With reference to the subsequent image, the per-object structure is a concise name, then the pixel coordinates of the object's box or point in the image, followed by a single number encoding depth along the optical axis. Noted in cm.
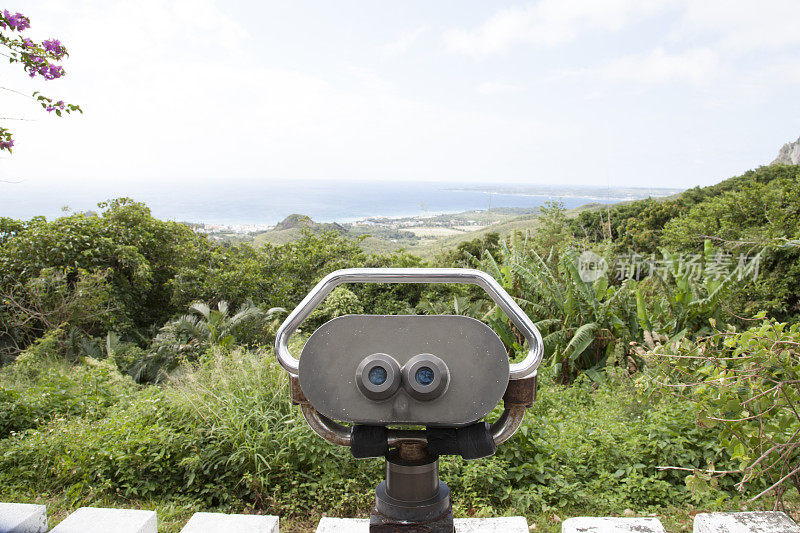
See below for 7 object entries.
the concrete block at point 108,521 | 189
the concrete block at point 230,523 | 190
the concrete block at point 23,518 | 189
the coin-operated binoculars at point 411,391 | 82
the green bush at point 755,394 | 193
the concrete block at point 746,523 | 178
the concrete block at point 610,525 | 189
